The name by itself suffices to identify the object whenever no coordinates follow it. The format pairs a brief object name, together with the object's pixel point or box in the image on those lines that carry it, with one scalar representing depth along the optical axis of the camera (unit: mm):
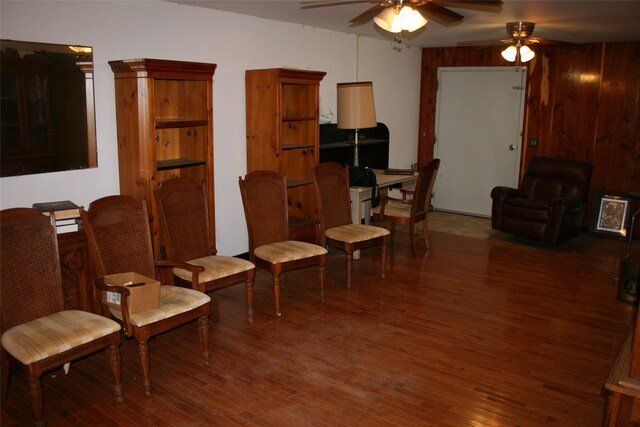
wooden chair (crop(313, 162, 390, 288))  4730
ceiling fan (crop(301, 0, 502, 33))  3242
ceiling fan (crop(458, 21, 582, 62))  5062
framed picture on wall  6469
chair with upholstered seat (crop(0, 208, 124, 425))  2656
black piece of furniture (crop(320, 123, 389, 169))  6055
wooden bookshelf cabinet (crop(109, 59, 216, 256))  3799
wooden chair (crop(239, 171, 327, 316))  4168
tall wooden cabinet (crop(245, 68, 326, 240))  4832
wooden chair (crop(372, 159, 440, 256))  5584
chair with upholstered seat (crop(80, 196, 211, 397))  3016
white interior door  7445
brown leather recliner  6062
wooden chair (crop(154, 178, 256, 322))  3725
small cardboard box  2992
